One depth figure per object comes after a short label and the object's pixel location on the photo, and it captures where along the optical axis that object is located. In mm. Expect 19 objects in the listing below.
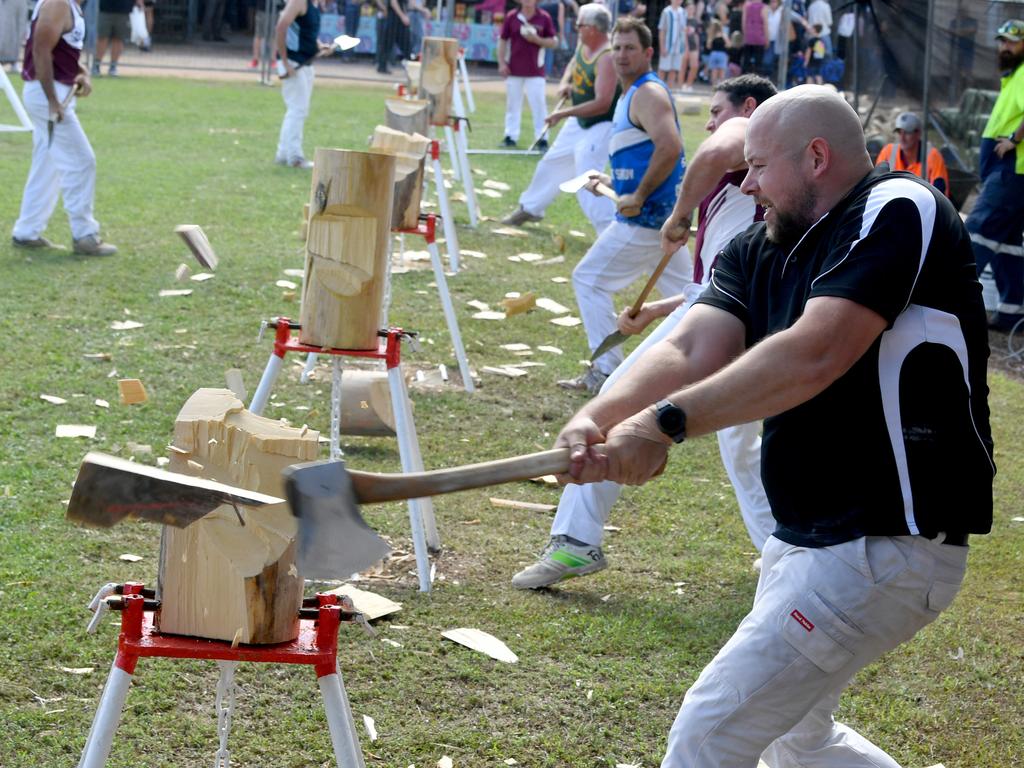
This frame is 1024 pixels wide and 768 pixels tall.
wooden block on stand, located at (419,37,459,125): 10523
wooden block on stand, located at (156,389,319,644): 2736
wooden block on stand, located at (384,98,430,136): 8812
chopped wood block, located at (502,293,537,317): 9508
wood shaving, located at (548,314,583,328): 9430
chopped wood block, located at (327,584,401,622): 4711
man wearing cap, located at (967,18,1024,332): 9641
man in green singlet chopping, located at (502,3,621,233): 9797
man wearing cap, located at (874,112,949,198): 10539
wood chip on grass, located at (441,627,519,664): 4504
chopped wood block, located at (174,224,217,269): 6473
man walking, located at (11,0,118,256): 9555
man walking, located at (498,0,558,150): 16609
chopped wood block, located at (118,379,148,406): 6797
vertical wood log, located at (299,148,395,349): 4473
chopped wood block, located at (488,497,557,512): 6023
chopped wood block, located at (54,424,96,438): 6297
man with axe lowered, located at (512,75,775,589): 5164
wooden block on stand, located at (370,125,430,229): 6484
